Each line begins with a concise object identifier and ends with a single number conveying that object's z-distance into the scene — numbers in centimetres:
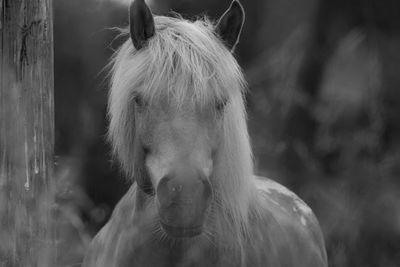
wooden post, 607
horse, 590
